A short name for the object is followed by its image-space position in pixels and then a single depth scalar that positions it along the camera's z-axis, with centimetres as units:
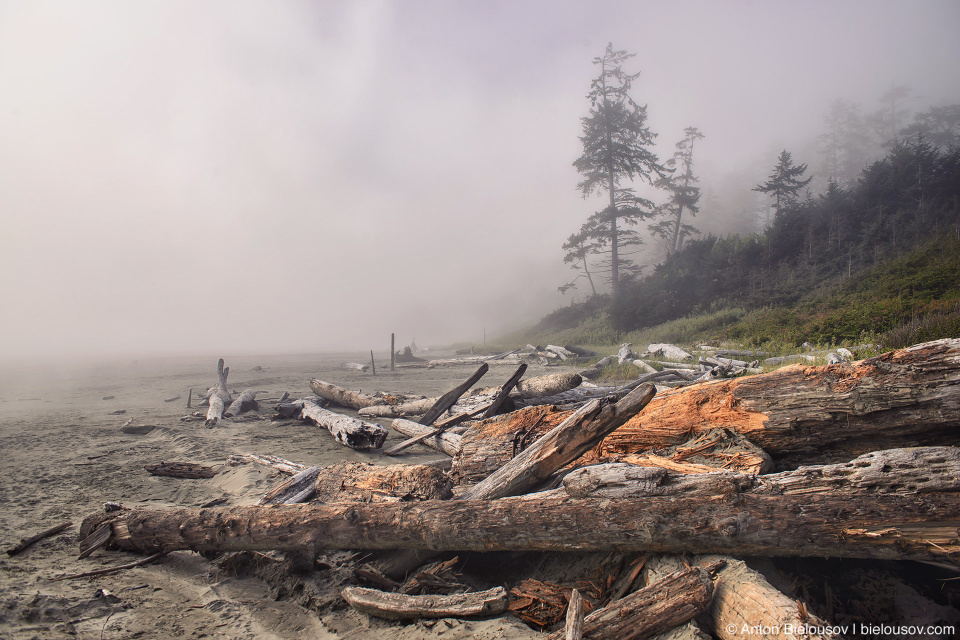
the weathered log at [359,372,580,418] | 696
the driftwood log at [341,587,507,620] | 291
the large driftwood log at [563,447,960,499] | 241
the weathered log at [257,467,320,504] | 455
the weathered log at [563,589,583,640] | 230
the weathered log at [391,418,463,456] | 689
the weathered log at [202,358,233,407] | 1173
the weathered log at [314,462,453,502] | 412
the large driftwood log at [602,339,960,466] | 295
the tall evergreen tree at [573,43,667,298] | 3331
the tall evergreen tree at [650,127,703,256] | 3872
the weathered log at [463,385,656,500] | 346
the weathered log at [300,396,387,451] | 736
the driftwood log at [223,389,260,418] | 1086
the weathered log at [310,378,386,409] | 1104
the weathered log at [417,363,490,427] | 817
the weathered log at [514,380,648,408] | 705
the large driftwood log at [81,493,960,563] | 236
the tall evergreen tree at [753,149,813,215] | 3319
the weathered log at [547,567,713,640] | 234
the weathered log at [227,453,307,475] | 596
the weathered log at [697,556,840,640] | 205
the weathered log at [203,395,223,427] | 974
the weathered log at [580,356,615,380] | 1359
